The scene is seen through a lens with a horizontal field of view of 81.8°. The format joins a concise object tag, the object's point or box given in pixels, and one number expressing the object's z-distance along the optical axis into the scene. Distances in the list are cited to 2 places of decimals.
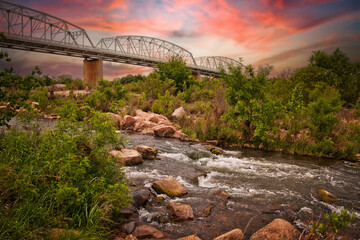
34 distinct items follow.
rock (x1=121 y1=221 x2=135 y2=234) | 4.03
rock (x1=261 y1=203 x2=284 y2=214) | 5.33
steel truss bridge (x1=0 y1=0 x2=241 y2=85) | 41.97
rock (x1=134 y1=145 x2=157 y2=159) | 9.46
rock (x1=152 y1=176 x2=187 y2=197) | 5.90
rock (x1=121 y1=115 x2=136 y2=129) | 17.33
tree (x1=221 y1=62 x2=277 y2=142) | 12.33
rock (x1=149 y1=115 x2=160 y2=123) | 18.08
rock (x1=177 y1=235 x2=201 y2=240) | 3.76
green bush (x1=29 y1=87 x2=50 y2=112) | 19.84
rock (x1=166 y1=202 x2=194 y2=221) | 4.71
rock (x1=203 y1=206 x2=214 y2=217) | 5.03
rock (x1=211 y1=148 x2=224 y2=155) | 11.27
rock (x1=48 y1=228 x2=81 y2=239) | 3.00
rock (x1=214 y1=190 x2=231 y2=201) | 5.90
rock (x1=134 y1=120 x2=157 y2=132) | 16.58
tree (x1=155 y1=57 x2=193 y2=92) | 33.06
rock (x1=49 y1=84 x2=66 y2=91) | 32.02
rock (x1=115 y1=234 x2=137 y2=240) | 3.72
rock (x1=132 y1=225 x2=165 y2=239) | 3.97
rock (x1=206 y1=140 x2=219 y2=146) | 13.98
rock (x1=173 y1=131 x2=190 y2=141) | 14.80
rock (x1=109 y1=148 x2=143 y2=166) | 8.10
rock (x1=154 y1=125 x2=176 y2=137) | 15.15
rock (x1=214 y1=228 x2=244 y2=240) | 3.80
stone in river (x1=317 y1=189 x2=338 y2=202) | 6.15
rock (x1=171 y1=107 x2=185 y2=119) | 18.48
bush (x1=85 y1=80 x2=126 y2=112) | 21.06
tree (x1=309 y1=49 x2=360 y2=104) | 32.93
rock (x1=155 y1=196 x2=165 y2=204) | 5.42
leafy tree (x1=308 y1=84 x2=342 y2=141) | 11.65
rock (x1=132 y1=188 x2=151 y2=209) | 5.12
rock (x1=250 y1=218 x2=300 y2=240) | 3.90
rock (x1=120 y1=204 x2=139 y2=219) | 4.49
